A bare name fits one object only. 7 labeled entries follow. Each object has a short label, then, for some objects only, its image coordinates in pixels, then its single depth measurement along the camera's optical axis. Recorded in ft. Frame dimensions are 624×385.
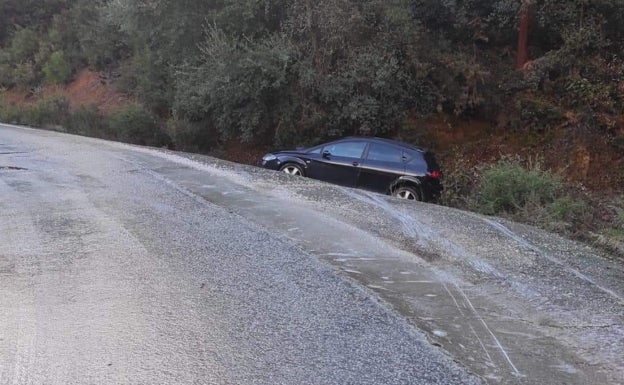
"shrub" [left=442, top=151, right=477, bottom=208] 41.22
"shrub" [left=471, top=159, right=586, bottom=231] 30.78
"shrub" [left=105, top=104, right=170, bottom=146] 72.79
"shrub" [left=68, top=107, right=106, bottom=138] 79.57
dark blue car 41.60
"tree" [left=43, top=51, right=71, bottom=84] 111.75
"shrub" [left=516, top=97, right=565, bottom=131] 52.03
